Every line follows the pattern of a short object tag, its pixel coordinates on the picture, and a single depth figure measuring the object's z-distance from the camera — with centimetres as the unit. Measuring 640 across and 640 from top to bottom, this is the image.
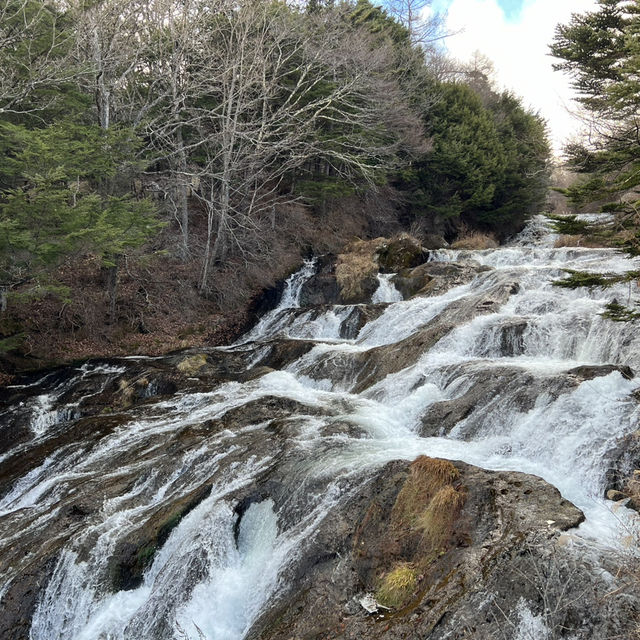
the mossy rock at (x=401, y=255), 1788
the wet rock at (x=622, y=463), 504
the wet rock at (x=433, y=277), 1447
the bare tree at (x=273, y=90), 1534
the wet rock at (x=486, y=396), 682
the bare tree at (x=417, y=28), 2719
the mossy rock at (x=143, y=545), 514
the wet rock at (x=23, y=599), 485
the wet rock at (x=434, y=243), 2081
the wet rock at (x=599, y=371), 675
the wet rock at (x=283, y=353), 1205
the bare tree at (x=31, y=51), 1050
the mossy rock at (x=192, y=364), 1162
